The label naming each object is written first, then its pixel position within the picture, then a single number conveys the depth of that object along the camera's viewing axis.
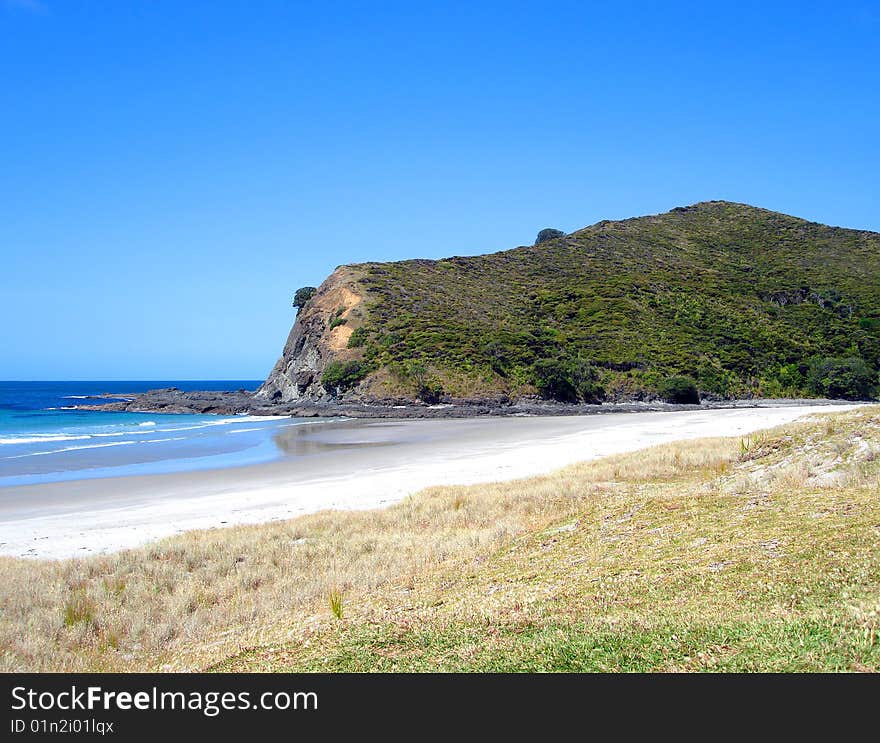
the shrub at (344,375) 65.56
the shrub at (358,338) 69.56
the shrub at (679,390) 60.84
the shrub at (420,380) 61.09
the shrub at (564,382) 62.12
